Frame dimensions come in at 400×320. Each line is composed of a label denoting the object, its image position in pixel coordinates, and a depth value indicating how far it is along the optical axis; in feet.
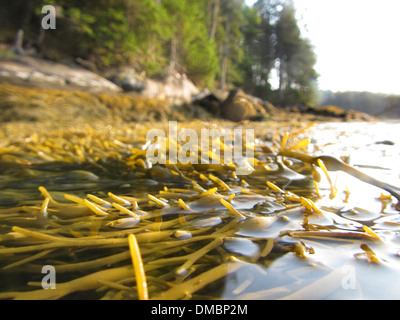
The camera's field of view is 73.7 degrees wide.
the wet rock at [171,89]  19.01
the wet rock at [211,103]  21.53
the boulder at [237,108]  20.51
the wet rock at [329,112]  31.77
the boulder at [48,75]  11.61
